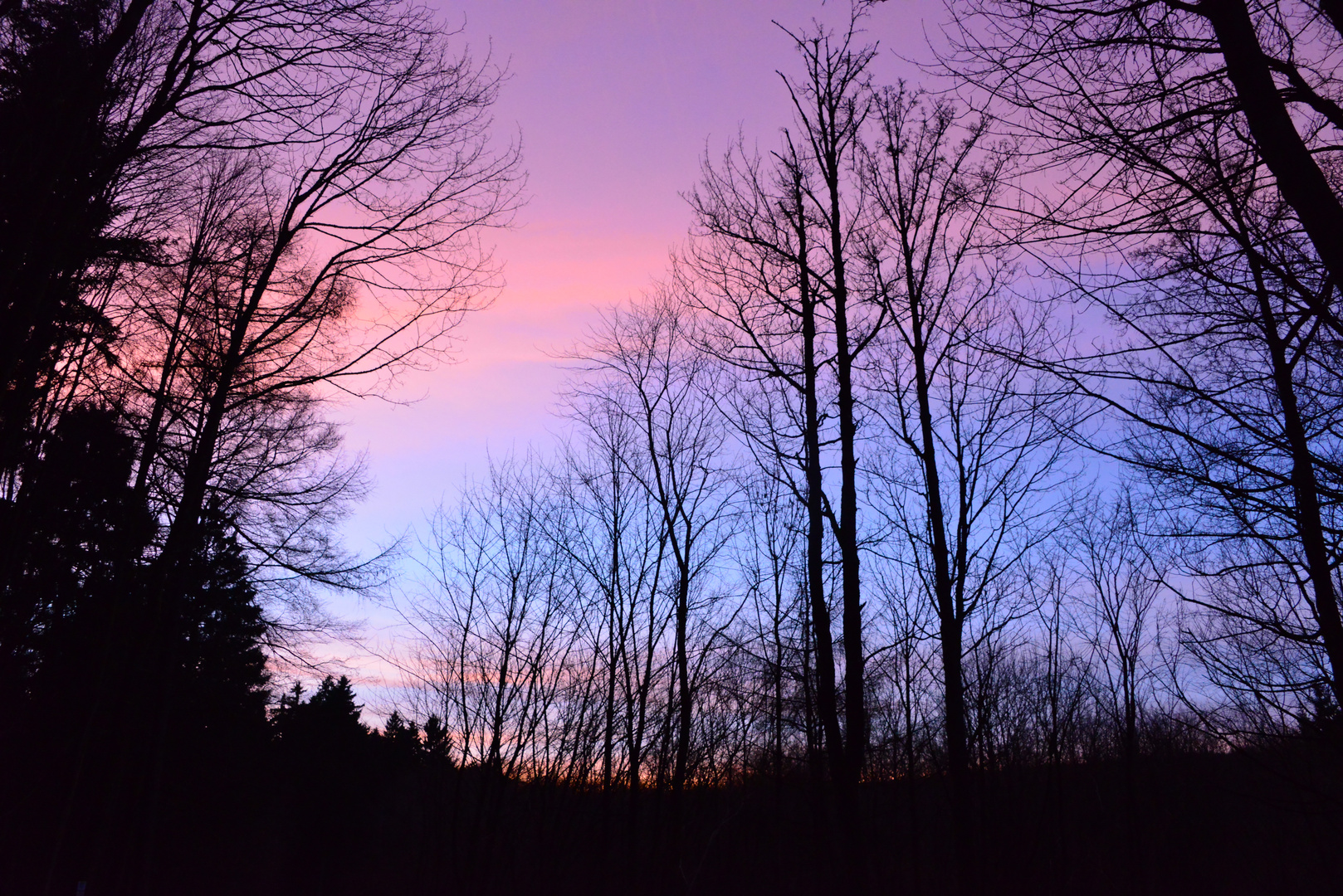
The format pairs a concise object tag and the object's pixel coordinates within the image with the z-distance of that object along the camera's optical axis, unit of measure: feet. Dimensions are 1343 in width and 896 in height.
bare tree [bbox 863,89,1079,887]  30.42
